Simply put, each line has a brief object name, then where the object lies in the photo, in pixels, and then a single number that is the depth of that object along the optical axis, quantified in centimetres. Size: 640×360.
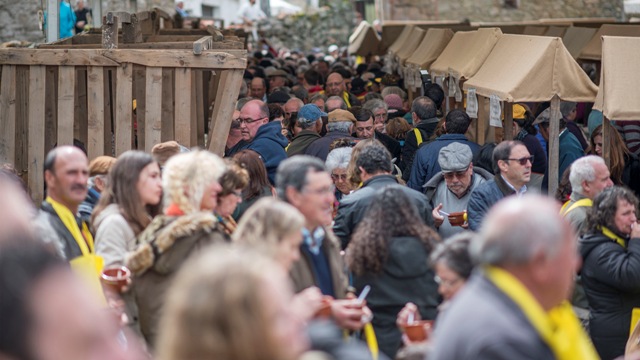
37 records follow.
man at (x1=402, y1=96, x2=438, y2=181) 1747
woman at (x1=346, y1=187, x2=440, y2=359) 950
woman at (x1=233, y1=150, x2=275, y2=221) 1233
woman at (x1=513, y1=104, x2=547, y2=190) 1606
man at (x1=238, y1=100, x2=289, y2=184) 1537
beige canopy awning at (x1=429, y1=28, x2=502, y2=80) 1907
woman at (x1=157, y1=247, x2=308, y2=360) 424
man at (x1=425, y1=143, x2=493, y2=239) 1354
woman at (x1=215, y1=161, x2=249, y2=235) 987
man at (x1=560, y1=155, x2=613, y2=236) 1146
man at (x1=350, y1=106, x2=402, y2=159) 1757
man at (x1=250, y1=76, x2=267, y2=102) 2688
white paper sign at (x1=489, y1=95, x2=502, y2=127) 1588
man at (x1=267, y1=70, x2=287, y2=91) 2926
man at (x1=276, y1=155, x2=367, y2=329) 847
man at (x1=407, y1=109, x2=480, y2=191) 1552
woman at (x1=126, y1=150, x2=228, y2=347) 857
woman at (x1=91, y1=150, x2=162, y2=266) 933
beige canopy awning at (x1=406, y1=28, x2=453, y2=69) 2517
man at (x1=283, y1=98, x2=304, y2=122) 2072
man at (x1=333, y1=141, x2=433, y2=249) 1092
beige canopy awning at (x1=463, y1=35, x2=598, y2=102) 1492
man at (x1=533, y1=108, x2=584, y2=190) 1715
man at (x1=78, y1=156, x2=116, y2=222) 1136
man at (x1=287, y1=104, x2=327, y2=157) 1707
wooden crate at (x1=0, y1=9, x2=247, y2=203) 1370
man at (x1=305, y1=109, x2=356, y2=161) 1625
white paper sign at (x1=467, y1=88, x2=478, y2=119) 1745
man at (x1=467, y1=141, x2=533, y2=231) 1283
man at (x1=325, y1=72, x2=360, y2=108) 2650
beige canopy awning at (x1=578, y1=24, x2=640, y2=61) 2356
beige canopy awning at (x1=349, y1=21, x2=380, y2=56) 4090
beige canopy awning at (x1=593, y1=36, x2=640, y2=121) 1358
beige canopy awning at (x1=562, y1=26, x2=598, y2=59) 2639
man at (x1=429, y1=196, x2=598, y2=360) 521
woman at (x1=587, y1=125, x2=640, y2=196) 1515
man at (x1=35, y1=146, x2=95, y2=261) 916
